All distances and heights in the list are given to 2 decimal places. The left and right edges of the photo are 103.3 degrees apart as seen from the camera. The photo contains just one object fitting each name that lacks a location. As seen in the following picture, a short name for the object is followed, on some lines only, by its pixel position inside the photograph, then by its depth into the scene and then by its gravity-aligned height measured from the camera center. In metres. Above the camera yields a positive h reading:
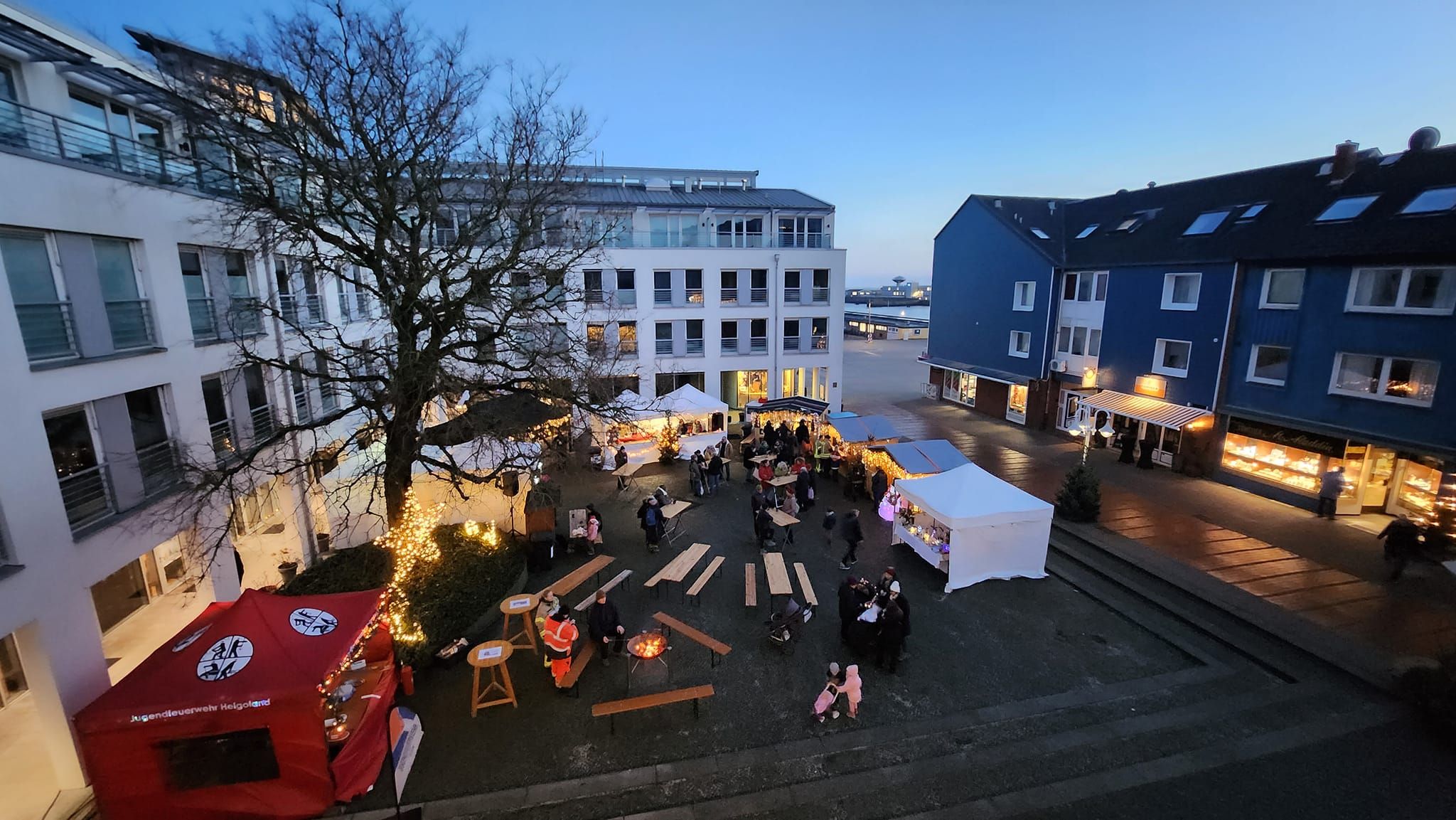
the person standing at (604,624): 9.42 -5.18
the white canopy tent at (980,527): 11.61 -4.55
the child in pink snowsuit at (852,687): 8.02 -5.29
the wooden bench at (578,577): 11.37 -5.45
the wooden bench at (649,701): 7.86 -5.42
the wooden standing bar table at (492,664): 8.24 -5.10
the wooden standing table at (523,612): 9.59 -5.18
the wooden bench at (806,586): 11.12 -5.56
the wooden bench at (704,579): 11.30 -5.48
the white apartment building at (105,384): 7.11 -1.16
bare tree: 8.60 +1.48
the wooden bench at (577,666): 8.67 -5.55
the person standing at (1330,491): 14.94 -4.92
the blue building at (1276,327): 14.04 -0.80
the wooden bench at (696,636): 9.29 -5.48
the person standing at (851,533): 12.73 -5.03
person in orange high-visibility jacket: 8.74 -5.04
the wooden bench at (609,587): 10.47 -5.45
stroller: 9.76 -5.49
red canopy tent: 6.12 -4.46
